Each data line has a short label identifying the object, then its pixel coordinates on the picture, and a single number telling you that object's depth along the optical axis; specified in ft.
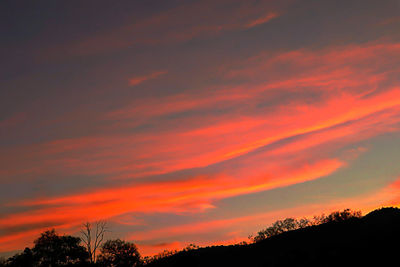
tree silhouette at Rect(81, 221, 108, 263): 287.07
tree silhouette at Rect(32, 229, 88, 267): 298.56
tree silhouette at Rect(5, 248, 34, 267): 291.58
